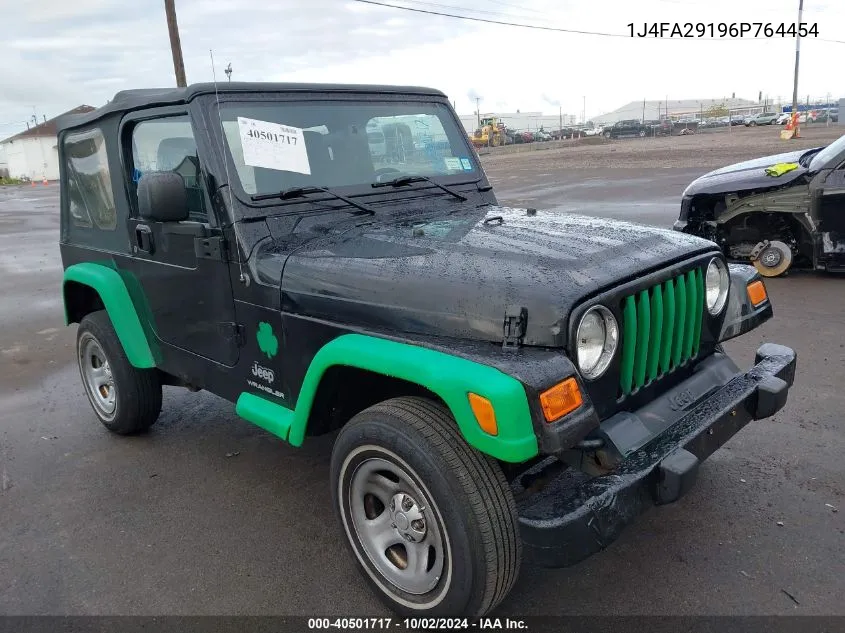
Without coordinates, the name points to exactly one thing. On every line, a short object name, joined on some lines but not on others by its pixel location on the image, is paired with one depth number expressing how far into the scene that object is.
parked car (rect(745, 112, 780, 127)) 52.88
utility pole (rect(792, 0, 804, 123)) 37.80
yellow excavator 51.22
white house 60.75
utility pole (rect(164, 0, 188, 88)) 15.99
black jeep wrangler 2.25
